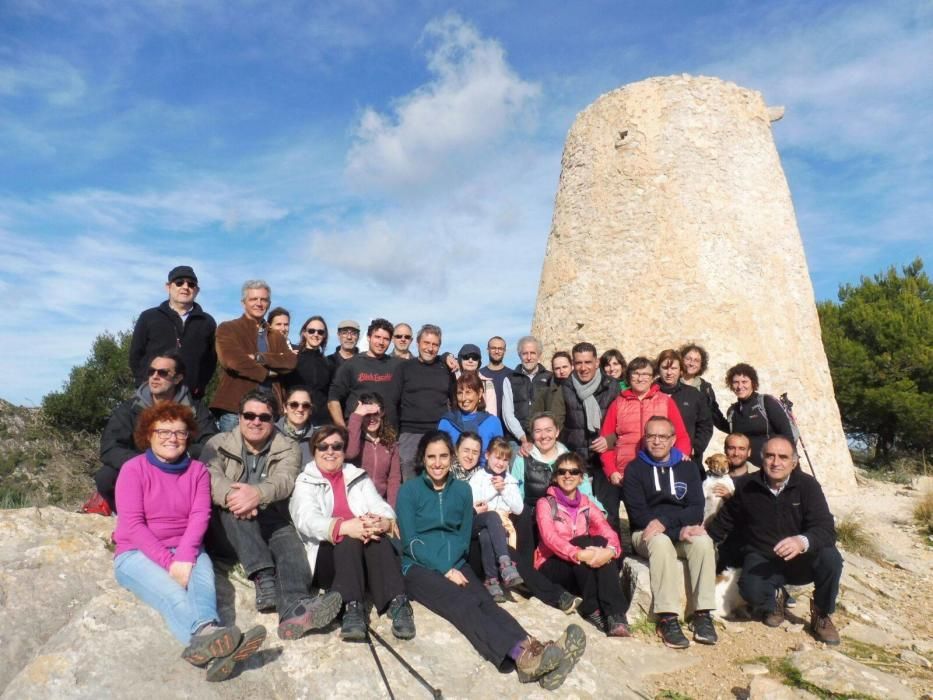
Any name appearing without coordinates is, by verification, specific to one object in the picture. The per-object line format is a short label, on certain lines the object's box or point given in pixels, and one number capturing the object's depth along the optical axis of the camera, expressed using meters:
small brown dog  5.30
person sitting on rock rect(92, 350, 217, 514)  3.98
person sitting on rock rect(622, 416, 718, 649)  4.36
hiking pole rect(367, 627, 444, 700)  3.19
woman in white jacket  3.61
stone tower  8.48
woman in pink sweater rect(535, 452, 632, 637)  4.32
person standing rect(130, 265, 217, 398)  4.84
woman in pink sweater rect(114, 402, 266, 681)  3.19
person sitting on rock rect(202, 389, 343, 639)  3.49
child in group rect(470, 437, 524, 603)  4.30
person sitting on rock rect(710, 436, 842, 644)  4.52
